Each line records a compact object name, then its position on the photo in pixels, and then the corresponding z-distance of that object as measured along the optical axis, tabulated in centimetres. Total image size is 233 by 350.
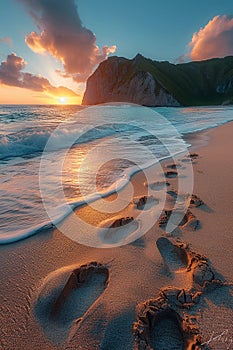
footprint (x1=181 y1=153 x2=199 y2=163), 554
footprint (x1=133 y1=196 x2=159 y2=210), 304
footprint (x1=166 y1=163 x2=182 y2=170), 493
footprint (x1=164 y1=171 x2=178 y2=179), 430
